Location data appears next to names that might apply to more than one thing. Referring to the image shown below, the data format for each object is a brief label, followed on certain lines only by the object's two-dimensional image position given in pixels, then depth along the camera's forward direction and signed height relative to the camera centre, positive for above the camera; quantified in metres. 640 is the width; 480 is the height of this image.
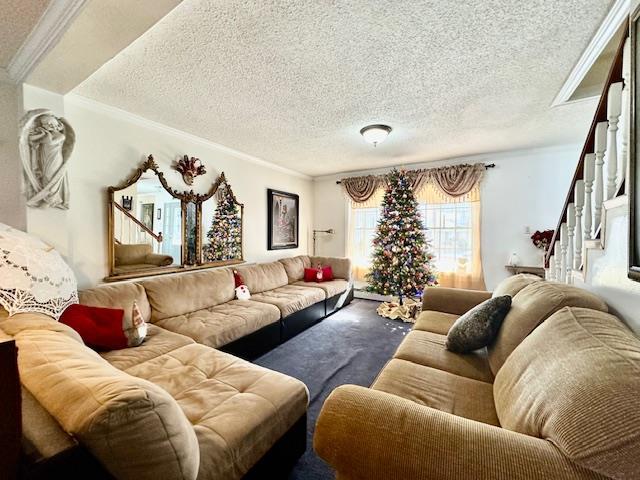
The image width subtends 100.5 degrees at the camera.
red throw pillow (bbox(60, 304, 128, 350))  1.75 -0.61
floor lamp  5.44 +0.09
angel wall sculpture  1.88 +0.60
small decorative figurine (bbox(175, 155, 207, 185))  3.12 +0.81
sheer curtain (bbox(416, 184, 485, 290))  4.16 +0.06
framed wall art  4.52 +0.31
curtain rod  4.05 +1.09
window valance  4.13 +0.95
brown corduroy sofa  0.68 -0.58
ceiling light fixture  2.88 +1.14
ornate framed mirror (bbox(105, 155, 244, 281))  2.65 +0.11
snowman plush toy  3.24 -0.65
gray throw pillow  1.65 -0.57
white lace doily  1.30 -0.22
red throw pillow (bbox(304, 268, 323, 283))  4.45 -0.65
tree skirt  3.88 -1.12
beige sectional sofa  0.65 -0.70
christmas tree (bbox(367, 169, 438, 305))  4.09 -0.19
